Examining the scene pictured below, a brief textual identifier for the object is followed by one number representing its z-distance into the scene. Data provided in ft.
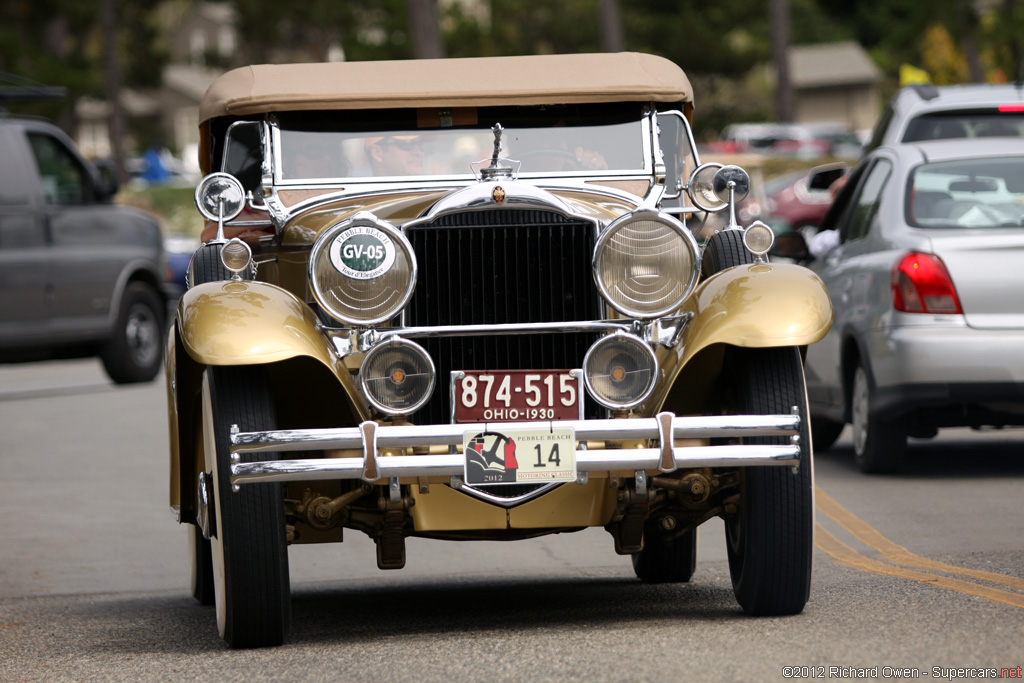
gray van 98.78
